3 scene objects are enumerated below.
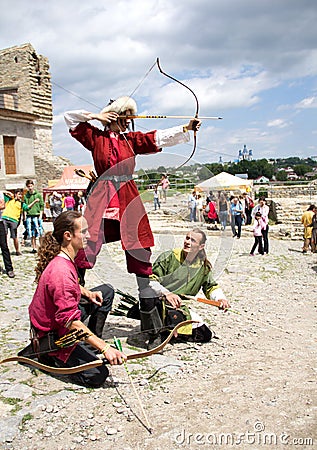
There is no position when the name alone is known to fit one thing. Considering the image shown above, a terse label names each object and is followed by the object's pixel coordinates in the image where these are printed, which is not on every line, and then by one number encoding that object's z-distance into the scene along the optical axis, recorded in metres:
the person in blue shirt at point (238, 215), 12.02
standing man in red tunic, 3.82
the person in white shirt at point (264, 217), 12.28
